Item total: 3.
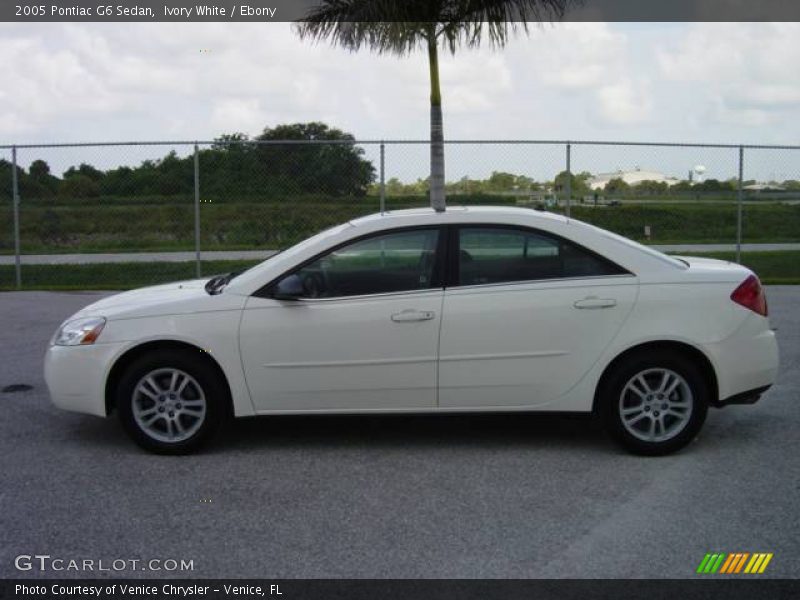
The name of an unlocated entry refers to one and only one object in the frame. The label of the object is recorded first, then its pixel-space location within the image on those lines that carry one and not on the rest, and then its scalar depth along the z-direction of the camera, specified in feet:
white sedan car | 18.22
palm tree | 41.22
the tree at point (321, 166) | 45.62
